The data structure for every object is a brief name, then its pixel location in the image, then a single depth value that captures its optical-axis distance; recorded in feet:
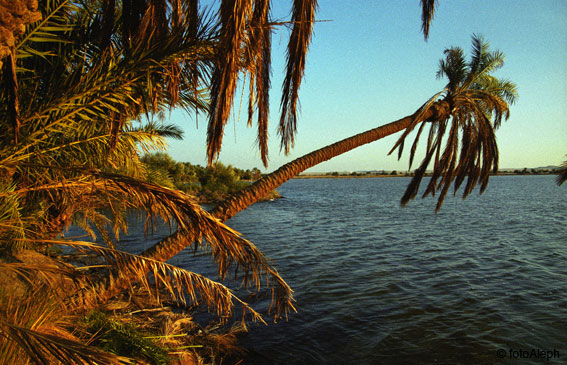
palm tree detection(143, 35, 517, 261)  16.72
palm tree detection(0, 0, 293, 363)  10.41
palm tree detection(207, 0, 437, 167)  9.14
